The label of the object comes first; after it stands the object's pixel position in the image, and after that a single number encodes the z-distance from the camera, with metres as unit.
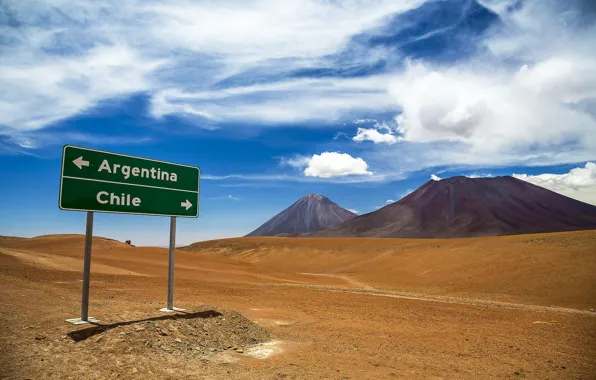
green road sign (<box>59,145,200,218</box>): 8.36
